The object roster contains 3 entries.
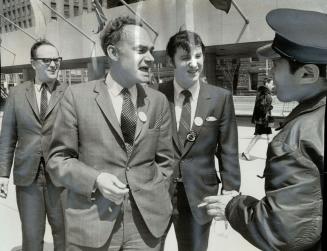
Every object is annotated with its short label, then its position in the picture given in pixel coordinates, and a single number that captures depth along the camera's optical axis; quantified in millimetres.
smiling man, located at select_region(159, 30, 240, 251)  1821
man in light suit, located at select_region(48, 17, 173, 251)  1552
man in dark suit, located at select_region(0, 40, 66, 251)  2107
